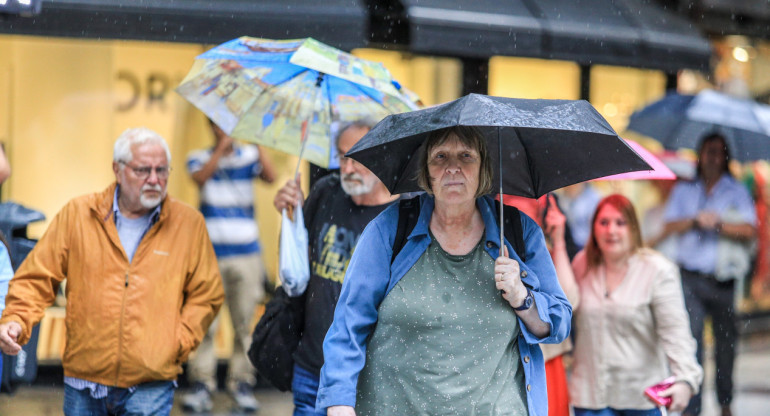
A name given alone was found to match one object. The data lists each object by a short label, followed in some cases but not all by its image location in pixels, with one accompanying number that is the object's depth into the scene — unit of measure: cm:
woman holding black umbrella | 746
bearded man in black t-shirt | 1012
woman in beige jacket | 1112
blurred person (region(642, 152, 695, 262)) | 1658
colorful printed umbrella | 1052
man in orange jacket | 983
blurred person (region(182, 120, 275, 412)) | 1619
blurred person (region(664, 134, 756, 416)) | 1623
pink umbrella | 1030
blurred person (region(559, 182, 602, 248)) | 2062
